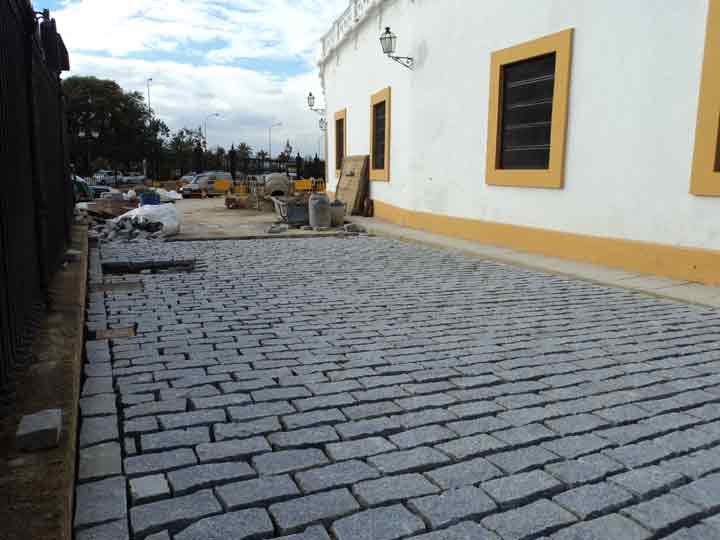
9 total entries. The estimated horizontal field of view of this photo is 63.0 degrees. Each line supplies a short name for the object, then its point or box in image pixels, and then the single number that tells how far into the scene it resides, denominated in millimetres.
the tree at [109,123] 46562
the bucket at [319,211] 13195
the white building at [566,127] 6746
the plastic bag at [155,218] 11516
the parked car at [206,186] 31828
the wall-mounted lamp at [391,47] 12484
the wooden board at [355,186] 16047
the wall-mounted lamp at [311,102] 23828
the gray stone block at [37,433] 2348
